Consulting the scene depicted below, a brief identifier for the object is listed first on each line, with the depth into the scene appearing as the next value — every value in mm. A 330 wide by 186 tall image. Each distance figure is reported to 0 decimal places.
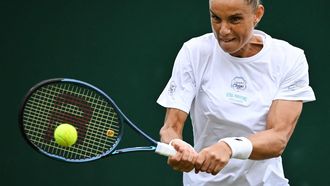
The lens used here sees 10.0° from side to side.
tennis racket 7749
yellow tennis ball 8079
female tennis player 8180
